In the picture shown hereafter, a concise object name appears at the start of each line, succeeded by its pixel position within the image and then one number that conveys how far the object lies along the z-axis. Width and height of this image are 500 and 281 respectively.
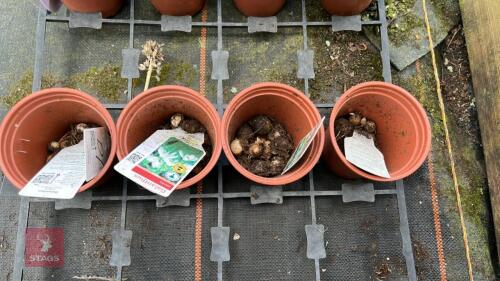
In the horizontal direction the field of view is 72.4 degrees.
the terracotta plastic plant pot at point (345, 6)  0.50
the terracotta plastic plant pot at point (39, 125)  0.42
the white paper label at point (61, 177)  0.39
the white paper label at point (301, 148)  0.39
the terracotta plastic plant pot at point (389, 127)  0.43
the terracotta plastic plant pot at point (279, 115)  0.42
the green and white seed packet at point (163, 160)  0.39
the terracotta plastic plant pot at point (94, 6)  0.48
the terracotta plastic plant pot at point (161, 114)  0.42
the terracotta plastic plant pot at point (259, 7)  0.50
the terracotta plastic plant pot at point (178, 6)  0.49
